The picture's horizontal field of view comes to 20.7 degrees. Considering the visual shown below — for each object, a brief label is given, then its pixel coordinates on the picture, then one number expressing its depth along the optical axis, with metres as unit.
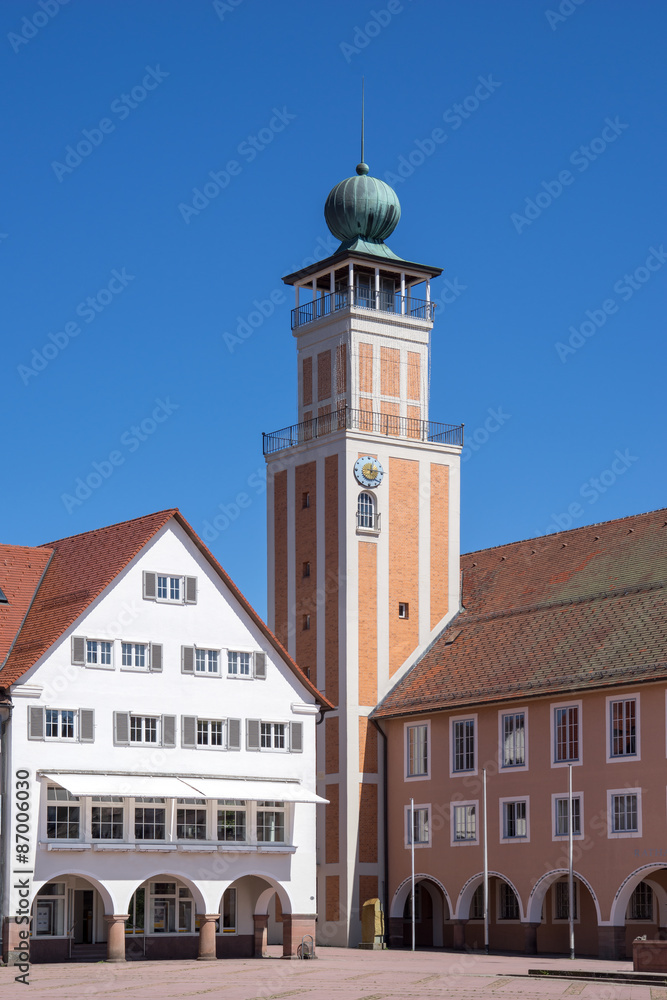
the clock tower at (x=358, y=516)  69.81
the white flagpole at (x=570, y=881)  57.47
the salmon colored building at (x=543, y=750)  58.84
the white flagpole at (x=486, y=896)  62.12
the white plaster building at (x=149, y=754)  55.09
